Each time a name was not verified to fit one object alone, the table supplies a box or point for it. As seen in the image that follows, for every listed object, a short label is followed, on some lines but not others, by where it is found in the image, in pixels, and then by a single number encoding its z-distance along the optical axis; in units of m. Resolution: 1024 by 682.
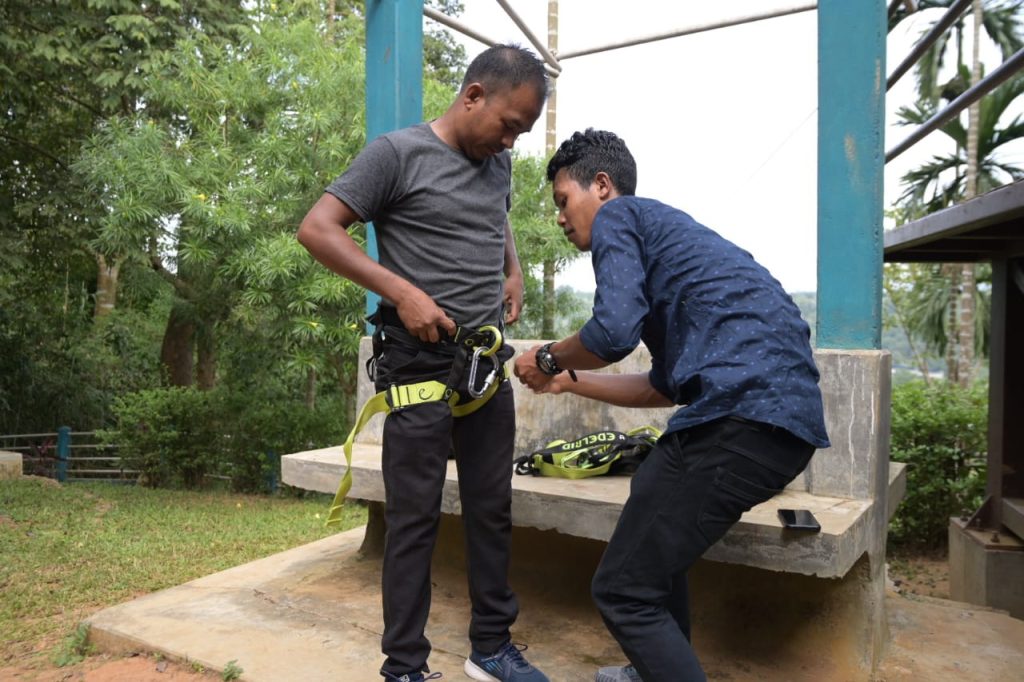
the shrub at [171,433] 10.70
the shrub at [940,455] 8.09
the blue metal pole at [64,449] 11.73
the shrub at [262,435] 10.52
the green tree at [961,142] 9.53
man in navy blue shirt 2.10
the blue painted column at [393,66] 4.09
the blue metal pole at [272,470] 10.46
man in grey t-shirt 2.42
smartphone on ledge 2.51
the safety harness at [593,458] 3.40
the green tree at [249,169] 7.59
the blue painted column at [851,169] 3.17
